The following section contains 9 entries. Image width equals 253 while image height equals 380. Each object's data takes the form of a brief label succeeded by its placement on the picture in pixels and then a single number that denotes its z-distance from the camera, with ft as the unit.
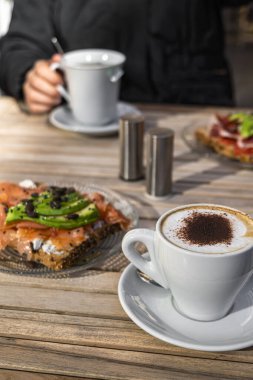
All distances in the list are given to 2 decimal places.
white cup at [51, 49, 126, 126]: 4.94
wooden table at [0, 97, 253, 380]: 2.36
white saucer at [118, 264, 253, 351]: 2.39
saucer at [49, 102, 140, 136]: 5.11
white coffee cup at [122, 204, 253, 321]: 2.36
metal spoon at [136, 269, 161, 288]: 2.83
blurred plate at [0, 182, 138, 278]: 2.95
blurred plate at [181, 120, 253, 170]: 4.51
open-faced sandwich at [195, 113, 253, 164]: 4.59
